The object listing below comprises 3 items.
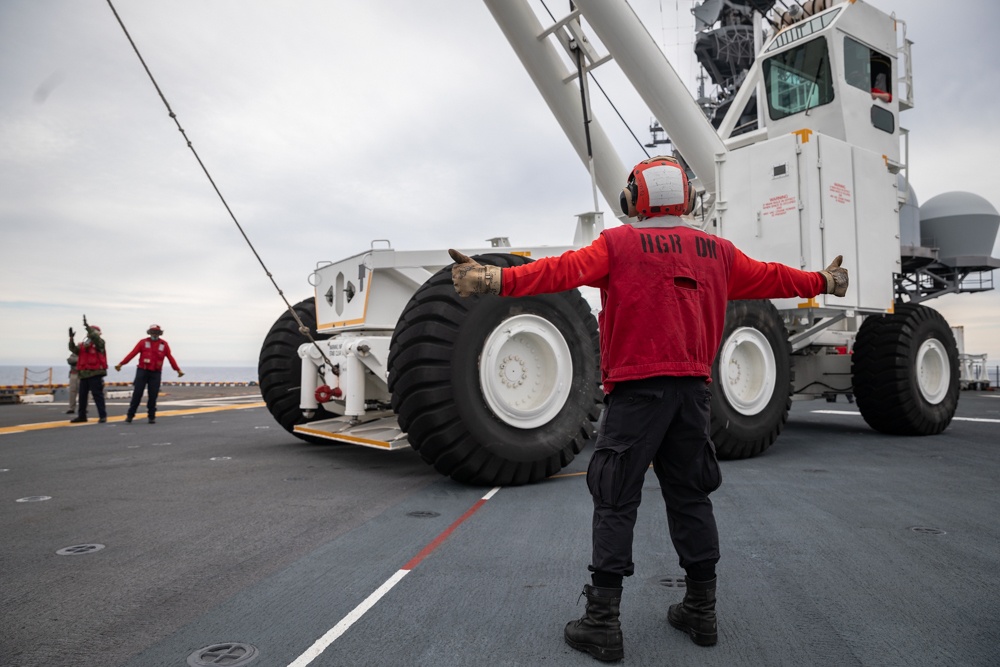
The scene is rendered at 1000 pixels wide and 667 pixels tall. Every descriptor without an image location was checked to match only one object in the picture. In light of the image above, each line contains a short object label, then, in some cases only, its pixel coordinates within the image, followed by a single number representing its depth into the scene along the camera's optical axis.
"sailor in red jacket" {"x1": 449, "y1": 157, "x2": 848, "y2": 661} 2.36
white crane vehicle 4.52
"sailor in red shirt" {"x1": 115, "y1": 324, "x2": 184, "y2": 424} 10.38
